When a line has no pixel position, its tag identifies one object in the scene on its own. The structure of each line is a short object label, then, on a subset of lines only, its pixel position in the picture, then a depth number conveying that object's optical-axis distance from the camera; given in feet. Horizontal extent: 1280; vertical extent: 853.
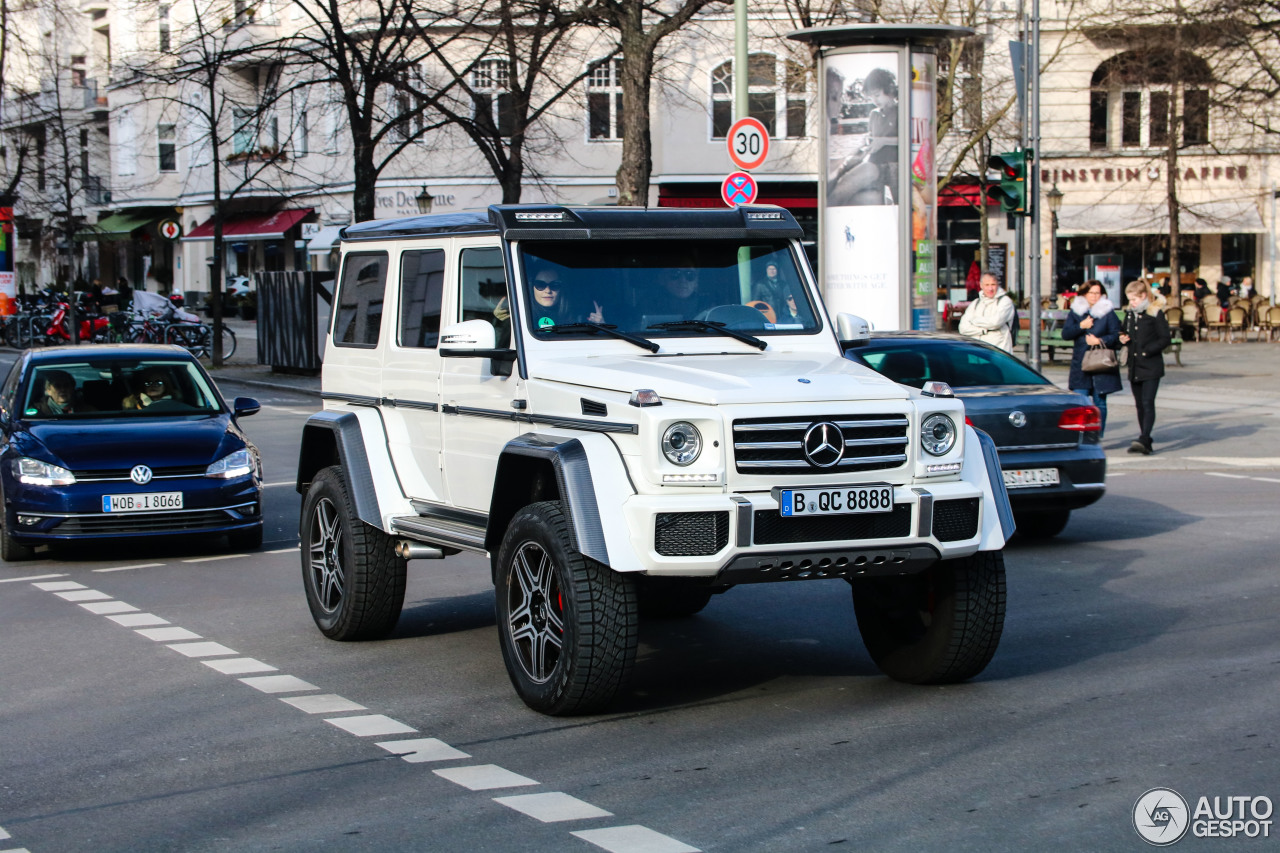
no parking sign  57.88
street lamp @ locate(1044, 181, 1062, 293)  124.77
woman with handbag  59.41
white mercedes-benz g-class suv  21.12
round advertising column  64.90
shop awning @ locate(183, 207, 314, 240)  184.55
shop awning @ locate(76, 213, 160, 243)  217.97
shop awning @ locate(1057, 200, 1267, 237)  152.46
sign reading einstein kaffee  153.99
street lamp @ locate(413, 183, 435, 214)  112.98
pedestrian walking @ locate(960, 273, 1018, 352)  57.57
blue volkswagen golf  38.58
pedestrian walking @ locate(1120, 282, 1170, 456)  60.03
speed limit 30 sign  57.52
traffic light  66.18
